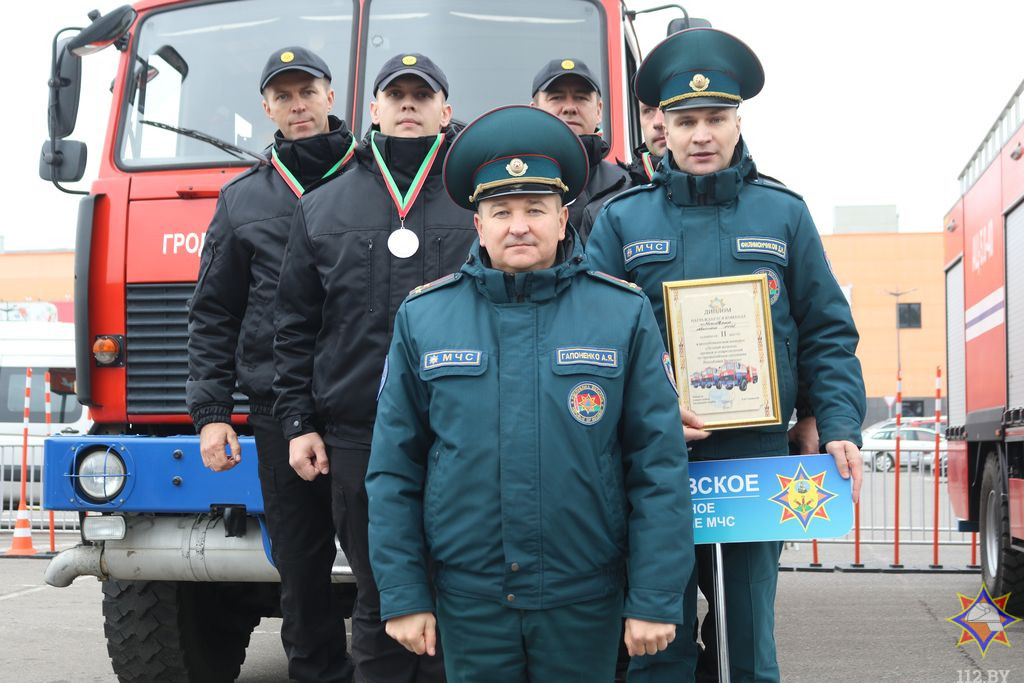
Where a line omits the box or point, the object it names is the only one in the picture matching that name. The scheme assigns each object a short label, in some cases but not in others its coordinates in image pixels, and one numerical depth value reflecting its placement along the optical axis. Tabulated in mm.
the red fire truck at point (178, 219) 4996
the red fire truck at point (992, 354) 8062
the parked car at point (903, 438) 31594
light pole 61062
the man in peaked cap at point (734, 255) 3438
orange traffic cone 12508
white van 18047
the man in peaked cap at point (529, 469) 2848
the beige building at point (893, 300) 63250
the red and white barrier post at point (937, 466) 11759
